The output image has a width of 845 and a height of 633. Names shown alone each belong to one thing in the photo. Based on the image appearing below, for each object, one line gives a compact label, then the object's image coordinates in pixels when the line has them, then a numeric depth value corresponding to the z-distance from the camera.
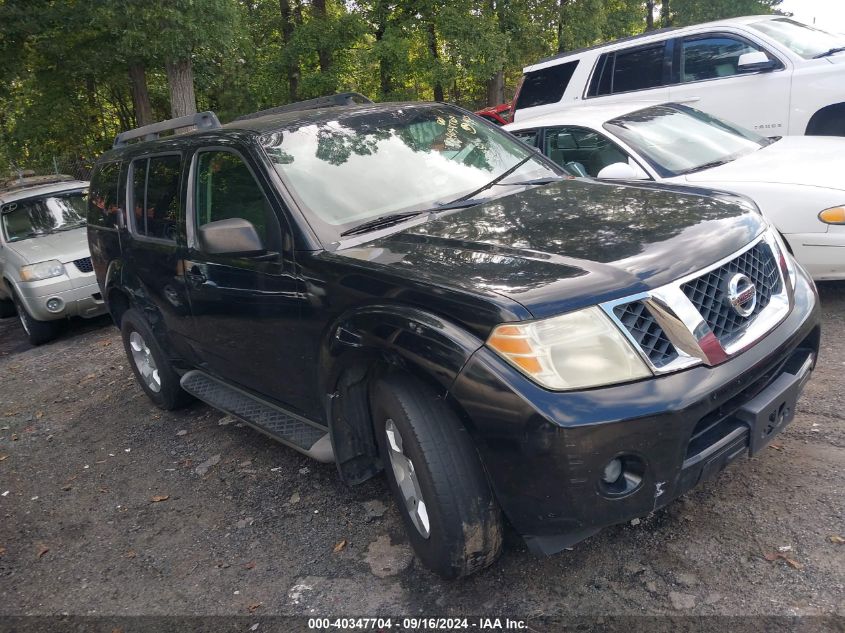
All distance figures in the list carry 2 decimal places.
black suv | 2.32
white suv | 6.98
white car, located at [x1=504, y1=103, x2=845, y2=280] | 4.62
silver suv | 7.89
